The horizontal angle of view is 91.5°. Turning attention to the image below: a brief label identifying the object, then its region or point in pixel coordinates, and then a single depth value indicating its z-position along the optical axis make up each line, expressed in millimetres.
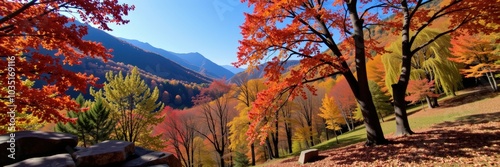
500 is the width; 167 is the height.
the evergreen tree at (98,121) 21328
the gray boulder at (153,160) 5066
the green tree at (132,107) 22156
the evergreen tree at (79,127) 21203
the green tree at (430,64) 24438
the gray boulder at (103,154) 4734
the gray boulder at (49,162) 4168
